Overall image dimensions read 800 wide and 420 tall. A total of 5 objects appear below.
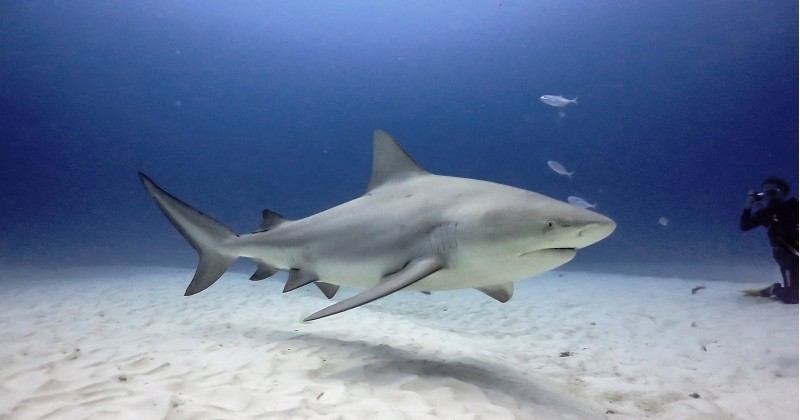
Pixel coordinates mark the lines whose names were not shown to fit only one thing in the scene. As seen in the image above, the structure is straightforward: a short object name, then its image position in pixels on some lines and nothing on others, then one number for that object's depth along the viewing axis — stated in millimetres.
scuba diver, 7086
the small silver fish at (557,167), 14388
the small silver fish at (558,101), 13984
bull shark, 2650
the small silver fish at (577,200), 12355
